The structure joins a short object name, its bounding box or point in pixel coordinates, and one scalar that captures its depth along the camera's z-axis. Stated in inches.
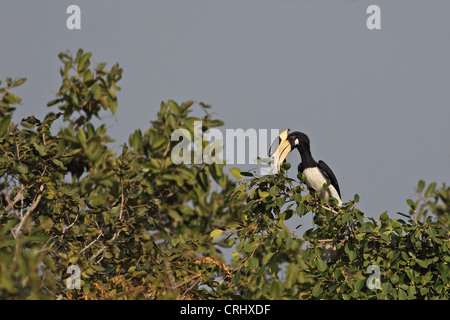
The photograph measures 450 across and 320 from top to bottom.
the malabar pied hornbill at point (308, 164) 575.5
